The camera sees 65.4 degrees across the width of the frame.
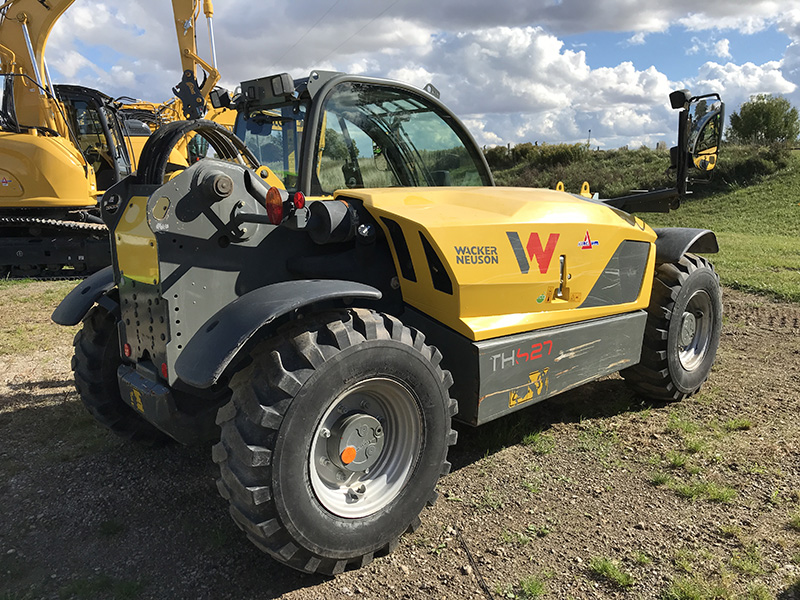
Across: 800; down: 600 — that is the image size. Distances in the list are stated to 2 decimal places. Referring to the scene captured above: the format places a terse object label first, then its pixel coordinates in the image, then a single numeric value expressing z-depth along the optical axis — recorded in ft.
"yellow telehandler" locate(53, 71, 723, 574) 8.75
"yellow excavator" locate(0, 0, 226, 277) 33.14
